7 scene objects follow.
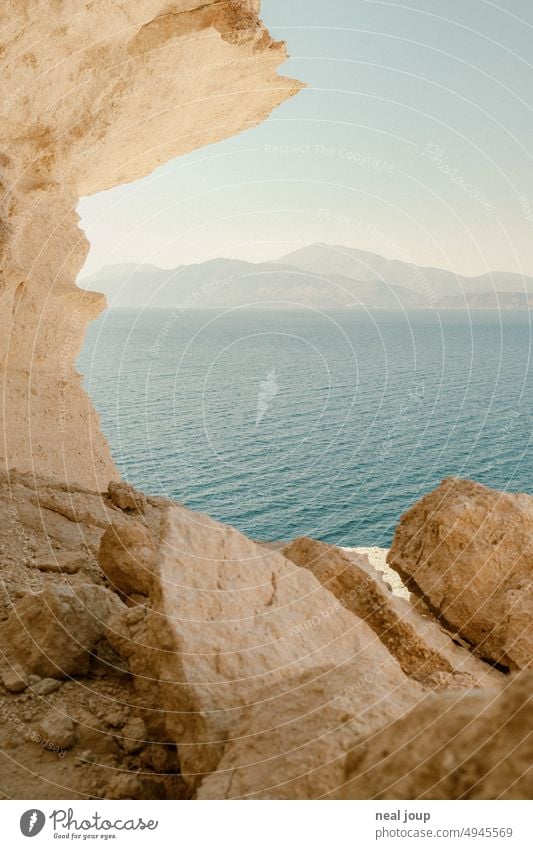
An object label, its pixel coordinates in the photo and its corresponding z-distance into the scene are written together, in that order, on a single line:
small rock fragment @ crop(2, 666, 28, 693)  7.55
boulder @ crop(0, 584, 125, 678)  7.81
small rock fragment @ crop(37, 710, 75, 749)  6.75
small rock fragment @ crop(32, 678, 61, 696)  7.51
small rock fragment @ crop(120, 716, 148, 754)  6.74
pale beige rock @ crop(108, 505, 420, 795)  6.25
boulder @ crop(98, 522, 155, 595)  9.75
